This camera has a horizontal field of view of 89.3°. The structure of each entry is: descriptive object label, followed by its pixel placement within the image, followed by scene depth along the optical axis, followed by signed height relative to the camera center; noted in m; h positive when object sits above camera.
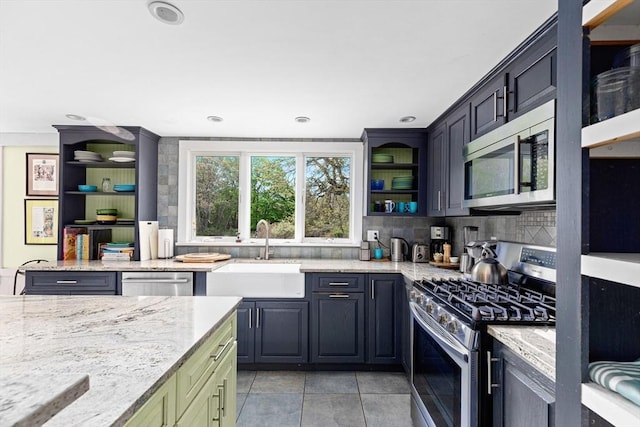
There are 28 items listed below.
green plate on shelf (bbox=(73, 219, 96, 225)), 3.38 -0.07
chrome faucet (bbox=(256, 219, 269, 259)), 3.50 -0.26
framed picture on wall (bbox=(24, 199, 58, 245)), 3.60 -0.07
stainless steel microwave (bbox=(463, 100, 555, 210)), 1.45 +0.29
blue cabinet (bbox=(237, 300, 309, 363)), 2.86 -1.02
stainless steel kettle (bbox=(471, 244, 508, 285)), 1.87 -0.32
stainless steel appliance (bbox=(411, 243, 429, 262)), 3.29 -0.37
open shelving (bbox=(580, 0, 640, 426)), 0.63 -0.08
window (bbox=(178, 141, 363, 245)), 3.67 +0.25
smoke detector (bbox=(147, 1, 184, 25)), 1.39 +0.90
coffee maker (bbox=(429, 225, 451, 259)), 3.31 -0.21
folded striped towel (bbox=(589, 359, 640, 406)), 0.62 -0.33
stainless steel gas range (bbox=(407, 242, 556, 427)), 1.33 -0.51
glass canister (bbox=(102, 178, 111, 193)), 3.51 +0.33
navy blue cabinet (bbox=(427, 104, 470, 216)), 2.45 +0.46
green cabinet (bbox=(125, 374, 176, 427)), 0.84 -0.55
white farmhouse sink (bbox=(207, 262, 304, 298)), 2.87 -0.60
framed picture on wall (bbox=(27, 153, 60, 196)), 3.58 +0.46
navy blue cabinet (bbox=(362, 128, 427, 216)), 3.28 +0.53
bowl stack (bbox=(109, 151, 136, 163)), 3.34 +0.61
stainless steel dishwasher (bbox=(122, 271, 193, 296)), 2.87 -0.60
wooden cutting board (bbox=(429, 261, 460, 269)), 2.88 -0.43
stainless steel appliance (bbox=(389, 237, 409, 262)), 3.37 -0.33
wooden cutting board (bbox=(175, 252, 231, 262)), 3.19 -0.42
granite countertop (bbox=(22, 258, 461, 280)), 2.83 -0.46
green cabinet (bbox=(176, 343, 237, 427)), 1.19 -0.79
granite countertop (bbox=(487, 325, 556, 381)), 1.00 -0.44
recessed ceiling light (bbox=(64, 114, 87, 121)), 2.94 +0.91
